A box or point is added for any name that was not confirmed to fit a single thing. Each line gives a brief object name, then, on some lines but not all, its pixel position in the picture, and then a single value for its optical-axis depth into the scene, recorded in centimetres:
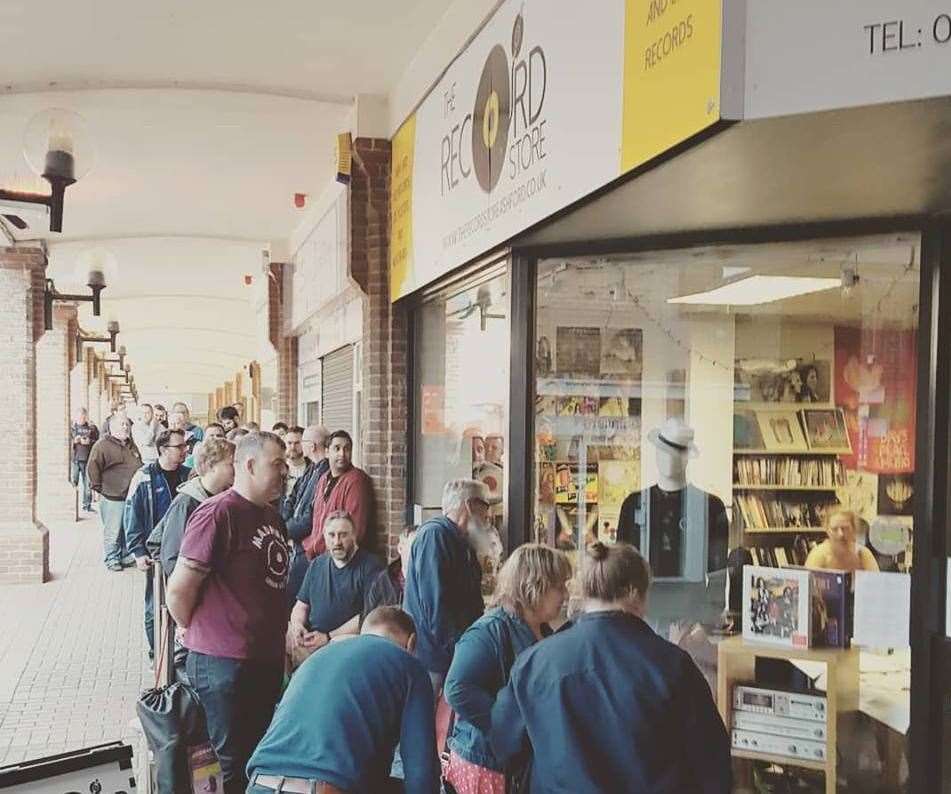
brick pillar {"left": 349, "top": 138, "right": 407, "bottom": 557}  637
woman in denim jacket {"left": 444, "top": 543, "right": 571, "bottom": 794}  294
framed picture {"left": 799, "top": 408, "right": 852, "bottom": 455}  443
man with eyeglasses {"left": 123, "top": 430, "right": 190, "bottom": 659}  659
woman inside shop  409
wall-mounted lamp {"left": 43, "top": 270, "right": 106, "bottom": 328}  797
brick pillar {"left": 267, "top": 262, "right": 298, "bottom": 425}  1166
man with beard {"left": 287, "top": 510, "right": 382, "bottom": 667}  470
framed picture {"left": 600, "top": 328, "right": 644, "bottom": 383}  468
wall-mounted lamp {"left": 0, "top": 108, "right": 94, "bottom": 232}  479
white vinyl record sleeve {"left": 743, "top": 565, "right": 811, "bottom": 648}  393
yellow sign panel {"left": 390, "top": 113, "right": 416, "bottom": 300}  577
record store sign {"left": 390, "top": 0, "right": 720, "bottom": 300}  251
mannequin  454
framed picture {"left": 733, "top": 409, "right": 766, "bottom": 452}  465
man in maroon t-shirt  368
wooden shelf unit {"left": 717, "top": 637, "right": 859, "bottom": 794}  380
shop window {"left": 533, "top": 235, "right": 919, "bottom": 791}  392
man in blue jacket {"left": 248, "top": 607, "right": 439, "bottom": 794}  248
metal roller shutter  822
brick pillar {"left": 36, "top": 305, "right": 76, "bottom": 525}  1300
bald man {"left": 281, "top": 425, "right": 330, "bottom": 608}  688
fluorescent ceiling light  423
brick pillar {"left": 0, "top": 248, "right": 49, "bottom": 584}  1007
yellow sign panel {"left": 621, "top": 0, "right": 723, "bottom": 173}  235
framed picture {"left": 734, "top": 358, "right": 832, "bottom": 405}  445
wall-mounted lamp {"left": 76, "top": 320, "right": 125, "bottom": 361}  1283
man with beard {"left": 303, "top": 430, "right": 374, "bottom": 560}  625
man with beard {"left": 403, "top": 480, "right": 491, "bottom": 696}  389
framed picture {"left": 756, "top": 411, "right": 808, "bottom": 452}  458
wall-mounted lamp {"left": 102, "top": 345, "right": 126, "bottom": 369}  2038
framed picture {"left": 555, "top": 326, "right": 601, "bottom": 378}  461
